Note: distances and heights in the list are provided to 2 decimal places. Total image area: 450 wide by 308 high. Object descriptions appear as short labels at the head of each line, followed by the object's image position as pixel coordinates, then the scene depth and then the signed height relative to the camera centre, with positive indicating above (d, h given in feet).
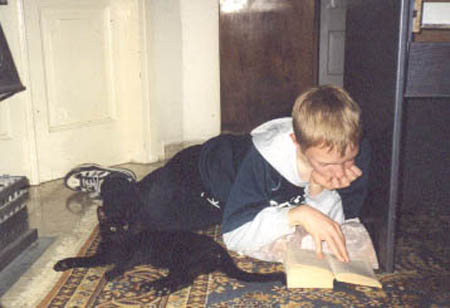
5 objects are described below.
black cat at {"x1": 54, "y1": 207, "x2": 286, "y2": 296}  4.24 -1.58
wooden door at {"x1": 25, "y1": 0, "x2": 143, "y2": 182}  7.14 -0.41
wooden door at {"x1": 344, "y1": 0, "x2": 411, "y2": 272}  3.67 -0.35
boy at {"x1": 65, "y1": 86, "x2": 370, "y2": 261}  3.82 -1.10
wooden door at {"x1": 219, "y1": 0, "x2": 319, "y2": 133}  8.86 -0.12
